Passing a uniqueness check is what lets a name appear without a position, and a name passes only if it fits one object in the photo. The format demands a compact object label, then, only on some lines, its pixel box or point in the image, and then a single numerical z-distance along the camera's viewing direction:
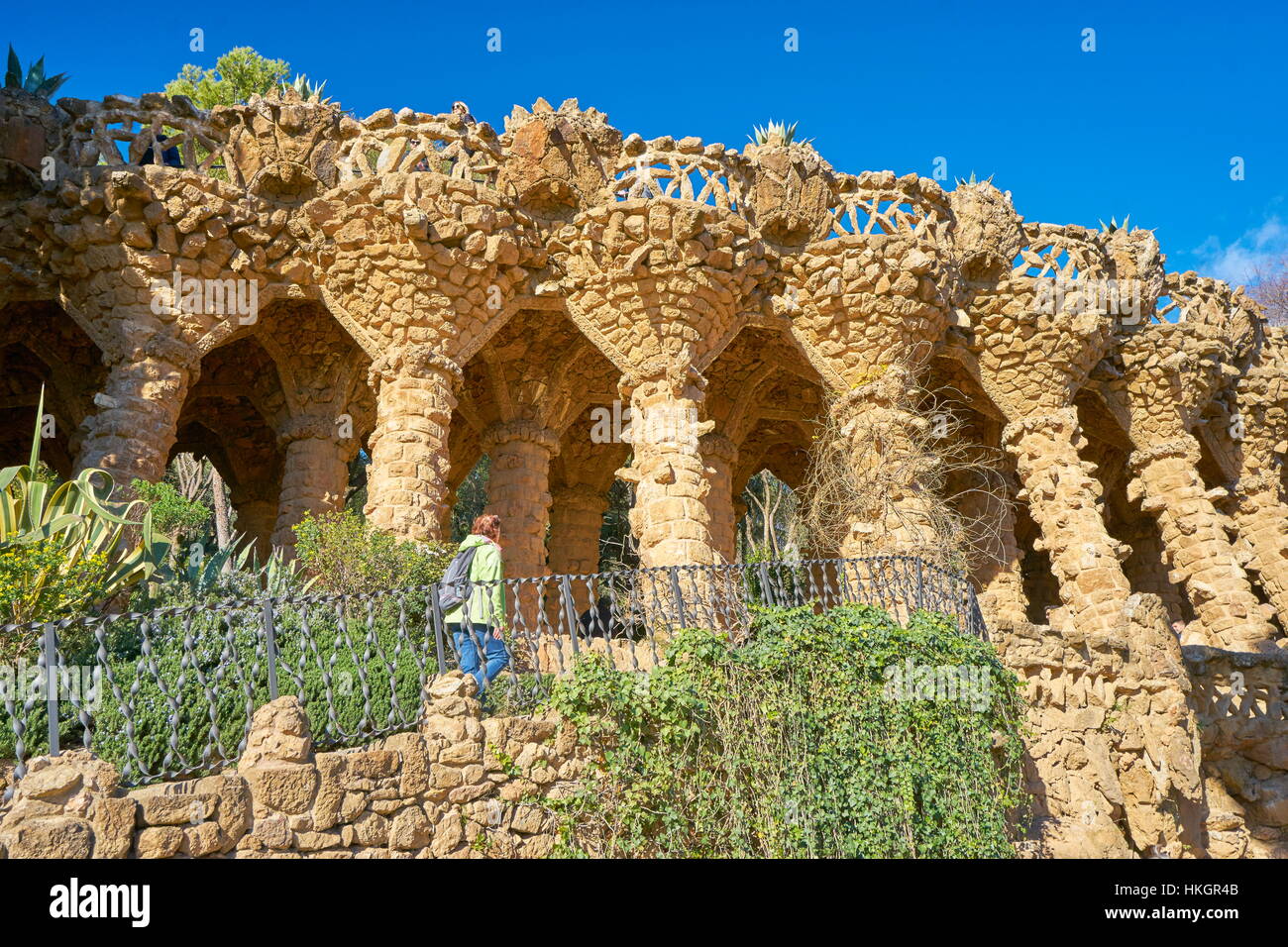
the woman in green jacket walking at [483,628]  5.63
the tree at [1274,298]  20.72
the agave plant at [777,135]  10.33
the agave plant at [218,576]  6.36
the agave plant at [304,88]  9.90
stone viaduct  8.51
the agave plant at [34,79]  9.69
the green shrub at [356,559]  6.95
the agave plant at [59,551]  4.80
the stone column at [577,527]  14.14
